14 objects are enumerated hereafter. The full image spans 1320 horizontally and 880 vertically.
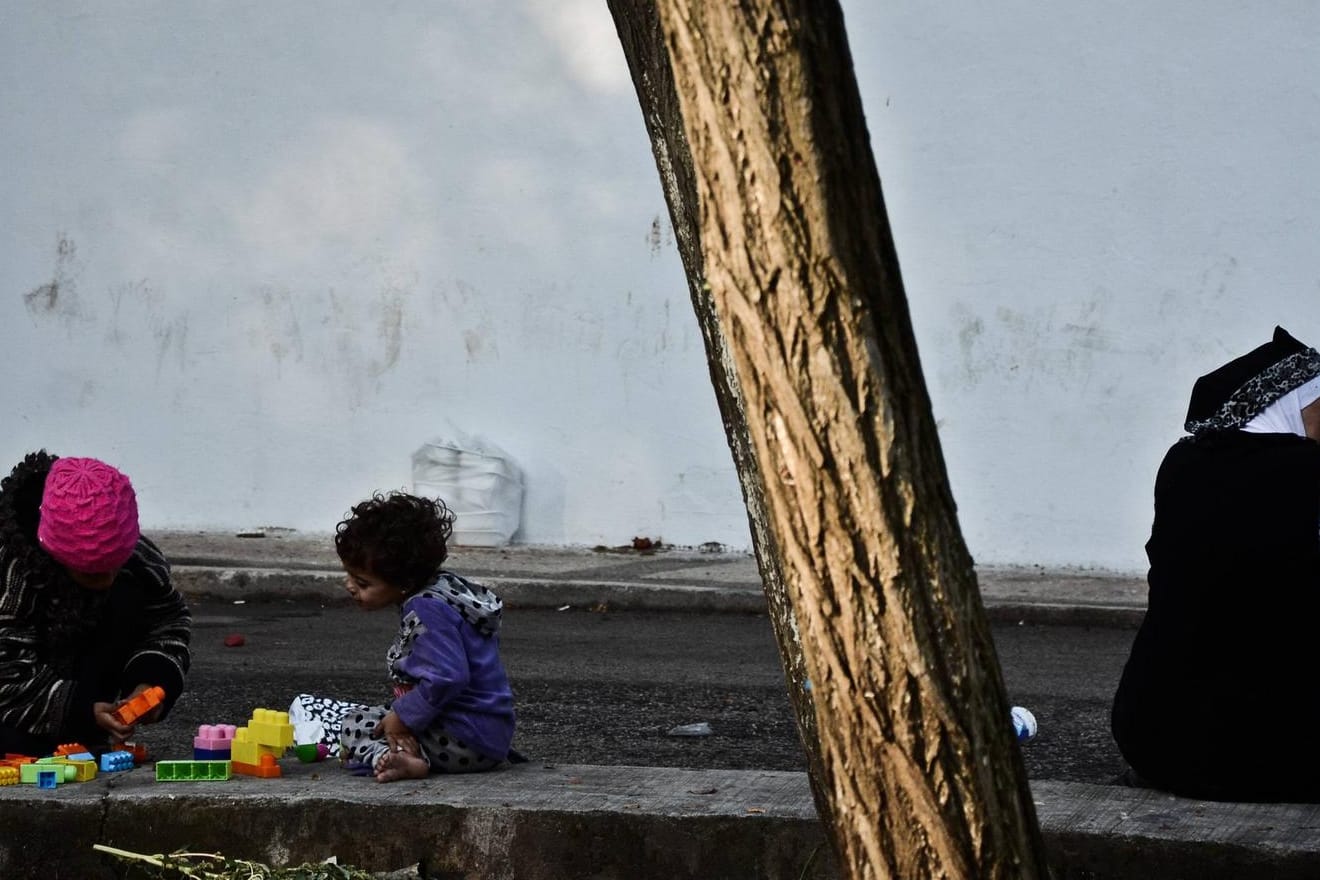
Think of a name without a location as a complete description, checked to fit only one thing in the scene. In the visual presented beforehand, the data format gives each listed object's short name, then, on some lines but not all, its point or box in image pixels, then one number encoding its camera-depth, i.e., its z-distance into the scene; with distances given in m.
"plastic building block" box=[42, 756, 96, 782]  8.14
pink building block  8.34
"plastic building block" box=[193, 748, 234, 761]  8.38
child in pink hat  8.34
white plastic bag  21.30
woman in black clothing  7.62
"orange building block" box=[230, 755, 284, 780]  8.19
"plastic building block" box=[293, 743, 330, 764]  8.66
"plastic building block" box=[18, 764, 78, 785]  7.99
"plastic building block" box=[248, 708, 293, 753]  8.36
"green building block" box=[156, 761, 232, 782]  8.05
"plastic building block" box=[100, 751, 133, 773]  8.31
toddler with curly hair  7.98
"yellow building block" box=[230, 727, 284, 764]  8.29
